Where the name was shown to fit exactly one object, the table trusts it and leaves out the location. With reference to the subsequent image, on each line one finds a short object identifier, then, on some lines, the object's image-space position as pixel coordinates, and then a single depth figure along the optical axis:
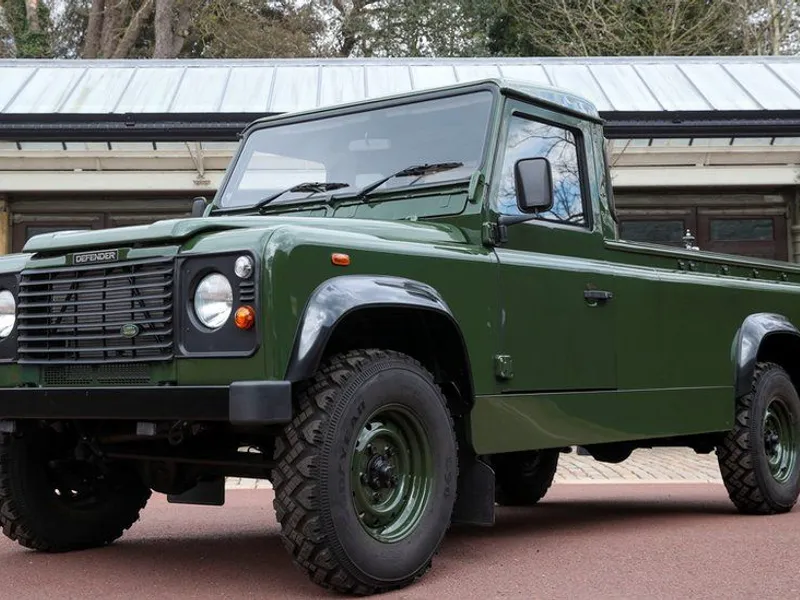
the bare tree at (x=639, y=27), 31.22
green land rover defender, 4.54
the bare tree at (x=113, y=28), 34.28
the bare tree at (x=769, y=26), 31.28
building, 16.52
